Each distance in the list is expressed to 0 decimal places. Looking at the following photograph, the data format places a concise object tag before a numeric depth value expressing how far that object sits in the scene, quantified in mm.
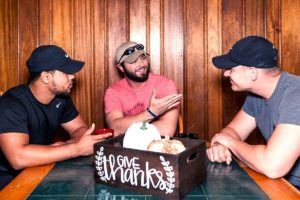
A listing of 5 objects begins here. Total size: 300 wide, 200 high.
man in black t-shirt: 1623
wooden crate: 1142
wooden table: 1189
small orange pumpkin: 1221
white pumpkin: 1287
